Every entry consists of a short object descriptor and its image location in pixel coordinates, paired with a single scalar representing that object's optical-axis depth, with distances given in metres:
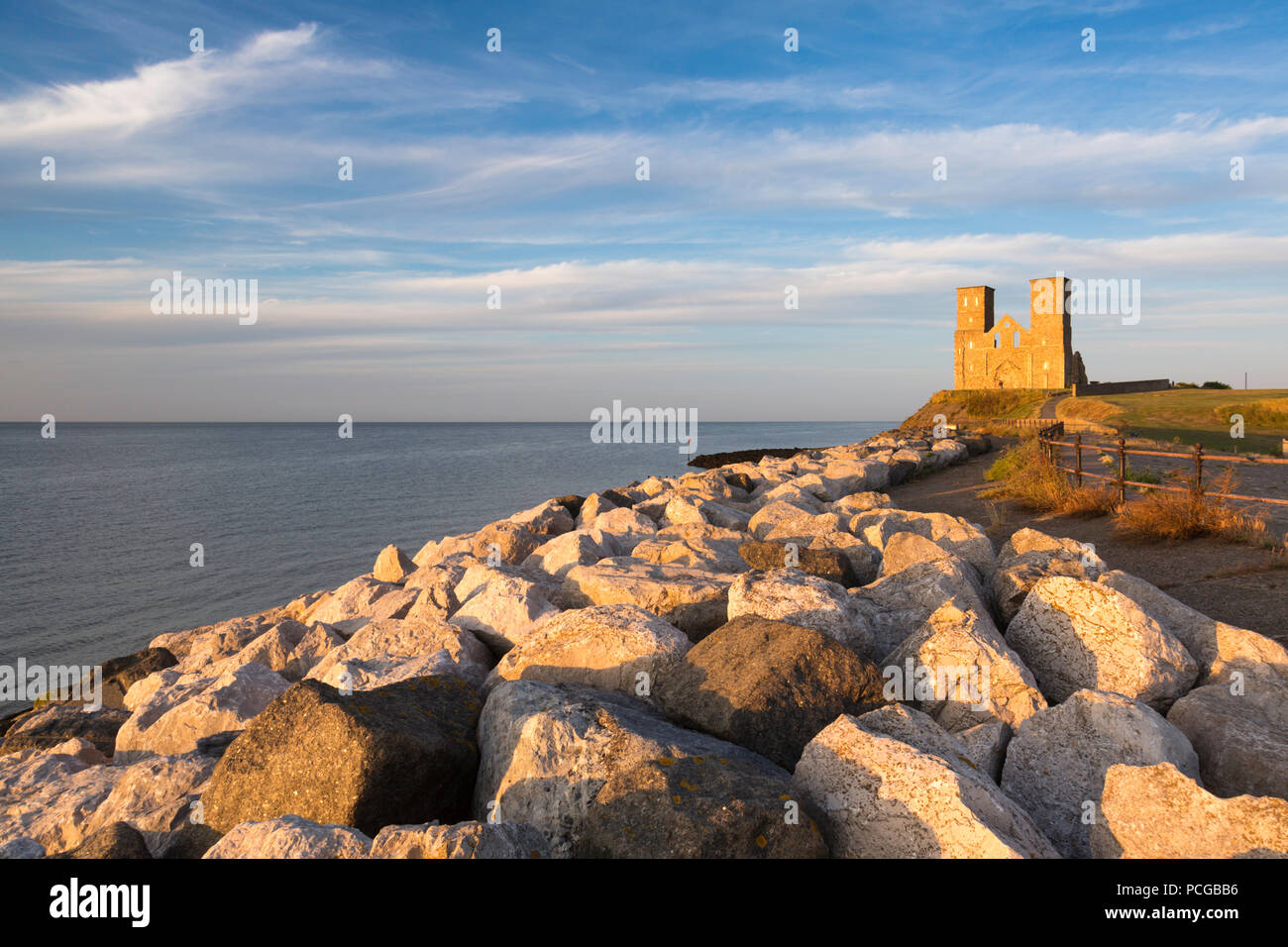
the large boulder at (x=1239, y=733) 3.49
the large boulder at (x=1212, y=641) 4.46
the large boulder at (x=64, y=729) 5.88
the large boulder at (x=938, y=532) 6.86
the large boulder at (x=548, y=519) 10.73
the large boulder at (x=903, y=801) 2.81
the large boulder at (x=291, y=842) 2.70
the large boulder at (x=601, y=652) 4.45
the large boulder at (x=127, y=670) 7.94
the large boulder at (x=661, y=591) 5.33
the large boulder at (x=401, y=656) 4.78
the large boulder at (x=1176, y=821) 2.71
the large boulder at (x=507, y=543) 9.41
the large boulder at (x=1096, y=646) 4.35
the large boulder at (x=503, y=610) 5.68
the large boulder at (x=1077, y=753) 3.39
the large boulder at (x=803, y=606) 4.81
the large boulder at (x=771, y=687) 3.72
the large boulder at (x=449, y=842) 2.50
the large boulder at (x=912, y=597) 5.08
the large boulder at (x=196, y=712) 4.89
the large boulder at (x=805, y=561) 6.39
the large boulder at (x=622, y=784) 2.70
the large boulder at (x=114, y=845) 3.25
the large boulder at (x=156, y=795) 3.69
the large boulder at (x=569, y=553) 7.85
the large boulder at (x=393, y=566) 9.73
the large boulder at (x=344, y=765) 3.27
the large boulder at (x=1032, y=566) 5.49
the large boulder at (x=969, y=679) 4.03
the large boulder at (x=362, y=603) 7.52
